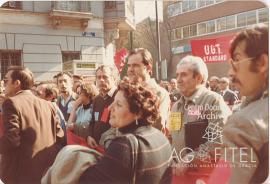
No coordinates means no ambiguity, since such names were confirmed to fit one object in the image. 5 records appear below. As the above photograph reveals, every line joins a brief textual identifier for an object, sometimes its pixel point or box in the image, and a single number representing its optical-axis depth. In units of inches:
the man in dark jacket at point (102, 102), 94.5
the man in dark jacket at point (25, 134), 91.9
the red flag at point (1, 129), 95.7
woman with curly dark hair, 71.7
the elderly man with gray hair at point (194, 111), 92.6
